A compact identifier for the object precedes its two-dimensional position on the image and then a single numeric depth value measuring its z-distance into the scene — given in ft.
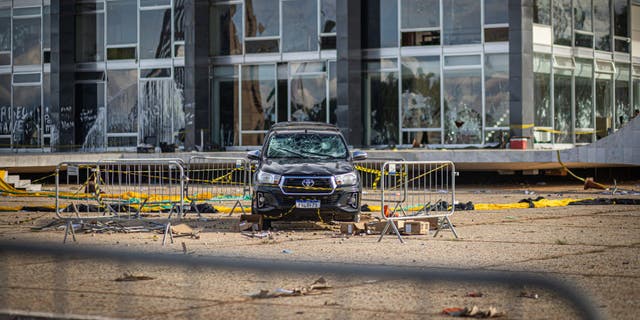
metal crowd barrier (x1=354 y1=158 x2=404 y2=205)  78.19
